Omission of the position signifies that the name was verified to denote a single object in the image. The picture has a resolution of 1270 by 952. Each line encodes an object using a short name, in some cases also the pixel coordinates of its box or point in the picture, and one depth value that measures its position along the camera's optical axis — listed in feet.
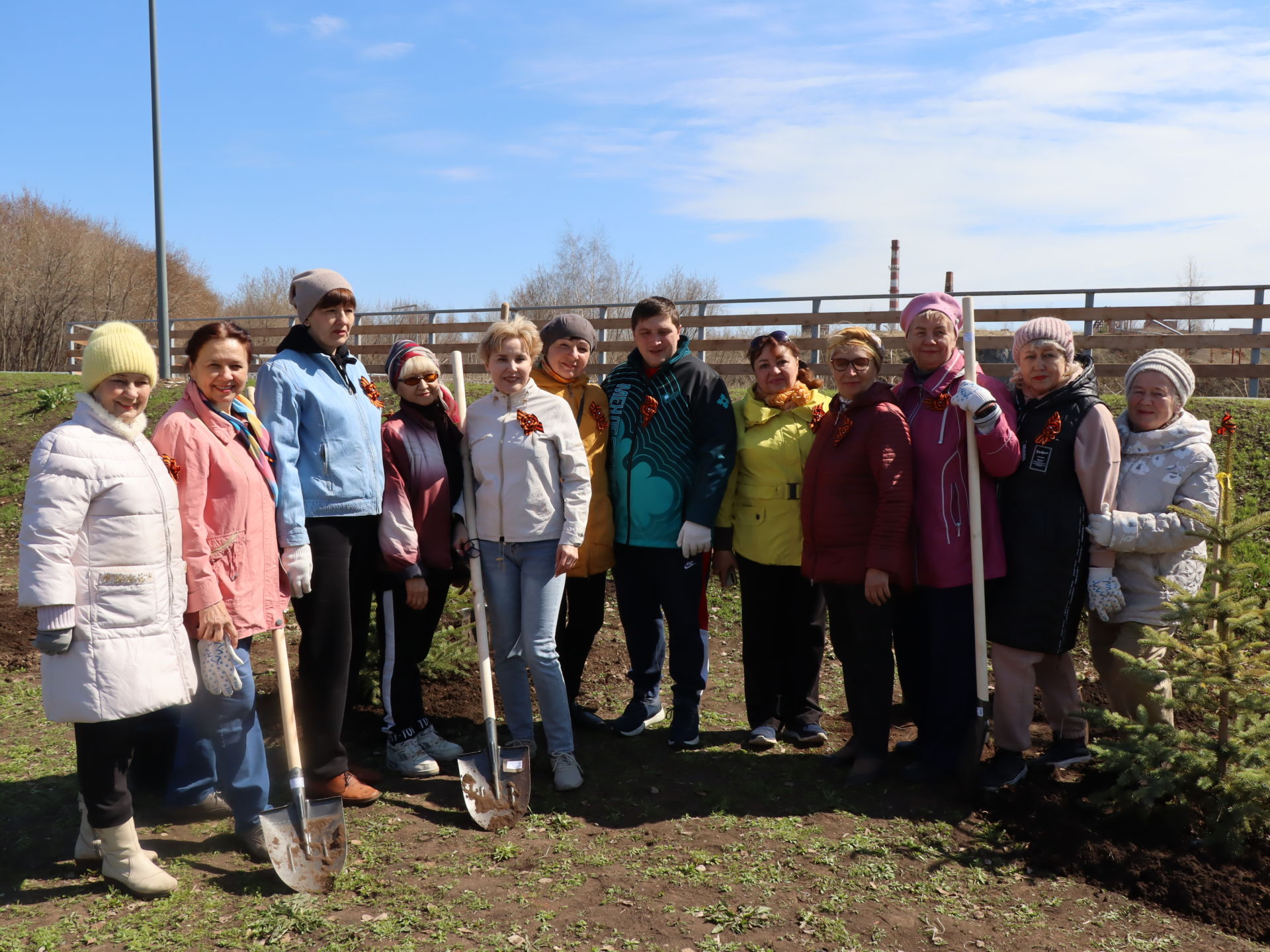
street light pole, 48.80
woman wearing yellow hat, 10.32
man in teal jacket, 15.62
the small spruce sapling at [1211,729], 11.87
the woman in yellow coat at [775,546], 15.74
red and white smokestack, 120.67
